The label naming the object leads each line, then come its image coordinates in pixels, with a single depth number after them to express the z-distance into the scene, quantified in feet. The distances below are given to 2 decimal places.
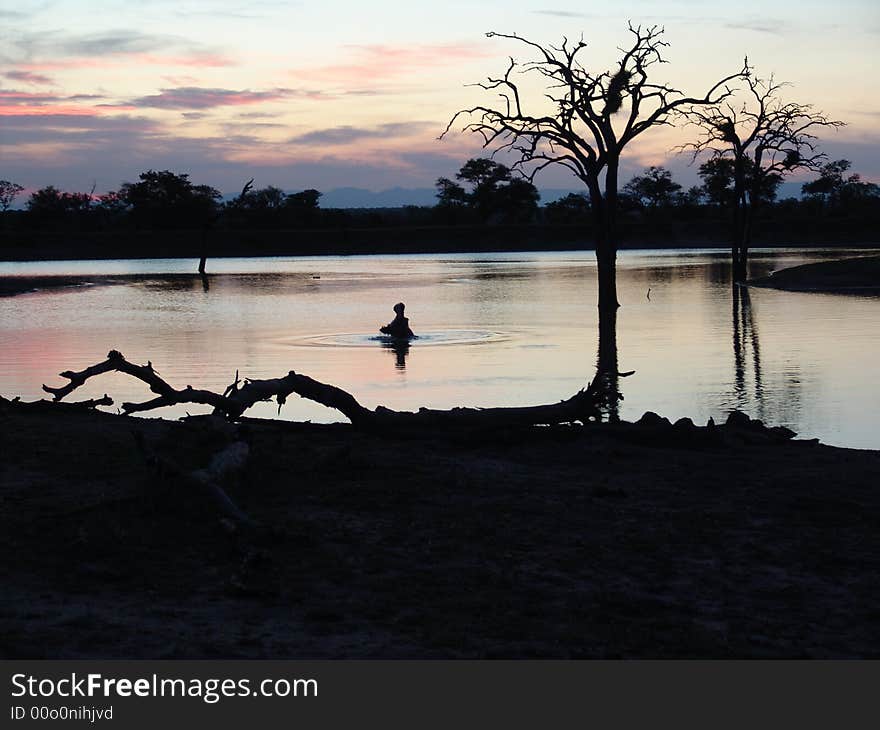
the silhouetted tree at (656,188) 458.09
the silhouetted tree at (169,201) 382.01
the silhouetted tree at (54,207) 384.06
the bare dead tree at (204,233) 232.22
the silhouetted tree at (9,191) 463.42
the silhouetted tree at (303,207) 408.46
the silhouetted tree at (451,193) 460.55
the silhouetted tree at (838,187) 432.25
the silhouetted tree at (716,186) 364.54
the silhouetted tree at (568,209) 412.57
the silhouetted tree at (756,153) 161.58
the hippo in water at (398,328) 90.48
